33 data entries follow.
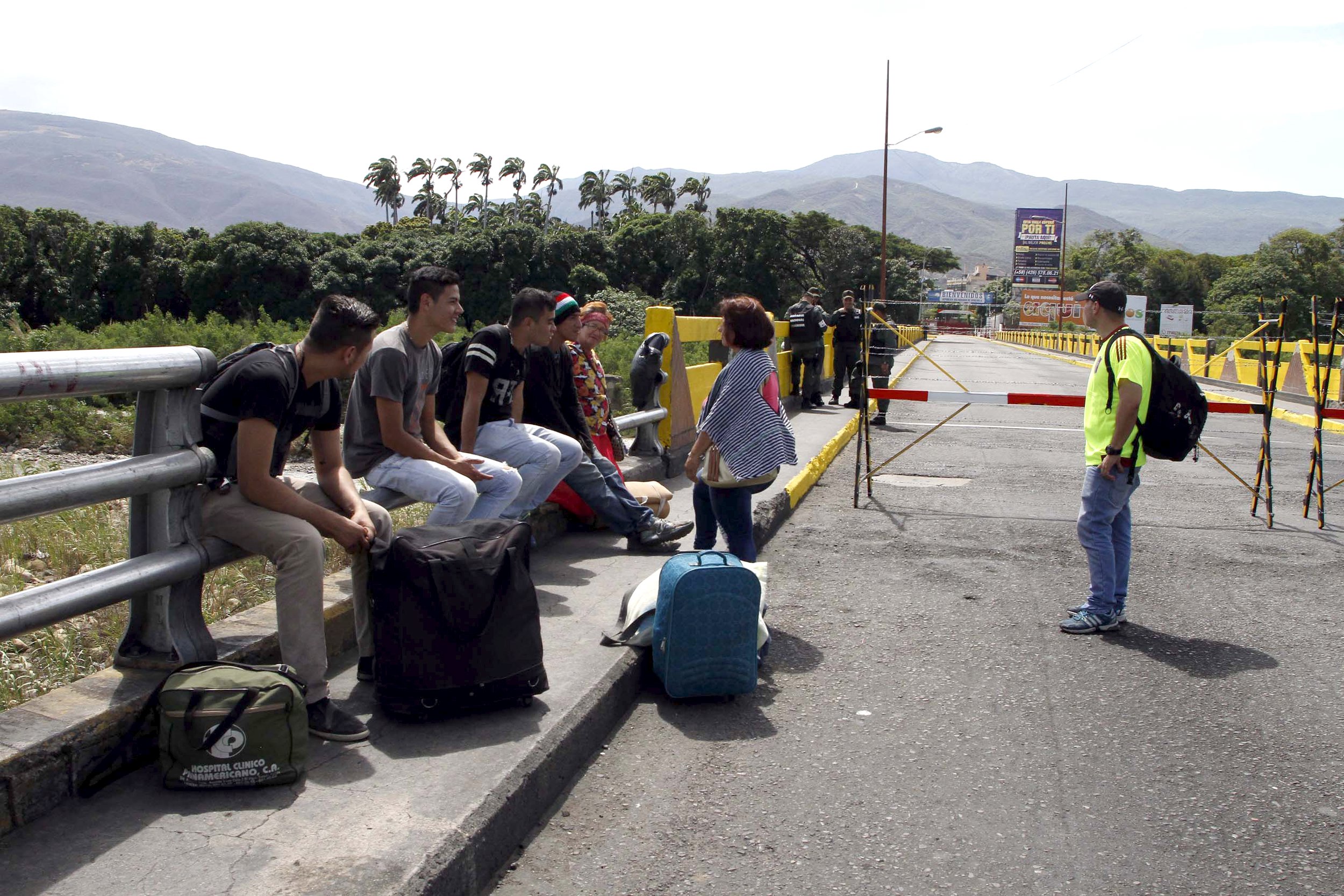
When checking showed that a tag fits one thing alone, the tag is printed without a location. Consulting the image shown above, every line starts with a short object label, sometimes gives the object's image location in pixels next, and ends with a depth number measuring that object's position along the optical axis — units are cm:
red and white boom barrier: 838
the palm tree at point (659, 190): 15138
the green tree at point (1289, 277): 6525
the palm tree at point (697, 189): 15225
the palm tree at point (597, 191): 16375
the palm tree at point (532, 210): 15362
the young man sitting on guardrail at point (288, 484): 356
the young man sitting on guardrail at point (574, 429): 653
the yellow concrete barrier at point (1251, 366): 2484
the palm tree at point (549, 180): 17050
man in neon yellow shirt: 552
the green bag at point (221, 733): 305
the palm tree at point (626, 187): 16475
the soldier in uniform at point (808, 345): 1619
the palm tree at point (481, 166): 17525
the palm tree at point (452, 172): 16450
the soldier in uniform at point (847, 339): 1662
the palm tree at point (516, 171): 17250
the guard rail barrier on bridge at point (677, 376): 935
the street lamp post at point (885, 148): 4385
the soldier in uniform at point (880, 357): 1500
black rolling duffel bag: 368
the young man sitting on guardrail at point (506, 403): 588
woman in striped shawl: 544
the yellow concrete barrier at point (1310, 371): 2152
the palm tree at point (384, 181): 16062
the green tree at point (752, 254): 8900
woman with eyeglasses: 725
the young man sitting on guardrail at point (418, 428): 496
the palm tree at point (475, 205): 17375
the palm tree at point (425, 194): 15712
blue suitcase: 435
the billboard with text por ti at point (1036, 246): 10425
